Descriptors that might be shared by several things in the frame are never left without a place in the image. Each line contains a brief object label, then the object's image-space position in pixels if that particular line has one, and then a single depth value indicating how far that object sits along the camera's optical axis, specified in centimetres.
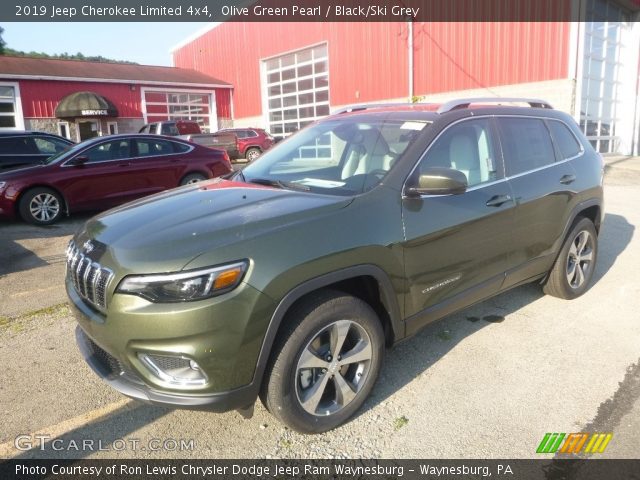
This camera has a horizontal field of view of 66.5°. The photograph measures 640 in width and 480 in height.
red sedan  827
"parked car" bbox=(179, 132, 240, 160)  1820
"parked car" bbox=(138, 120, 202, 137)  1994
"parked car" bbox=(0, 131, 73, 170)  962
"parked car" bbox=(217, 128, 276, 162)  2050
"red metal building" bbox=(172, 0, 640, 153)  1458
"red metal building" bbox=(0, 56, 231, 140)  2253
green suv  223
